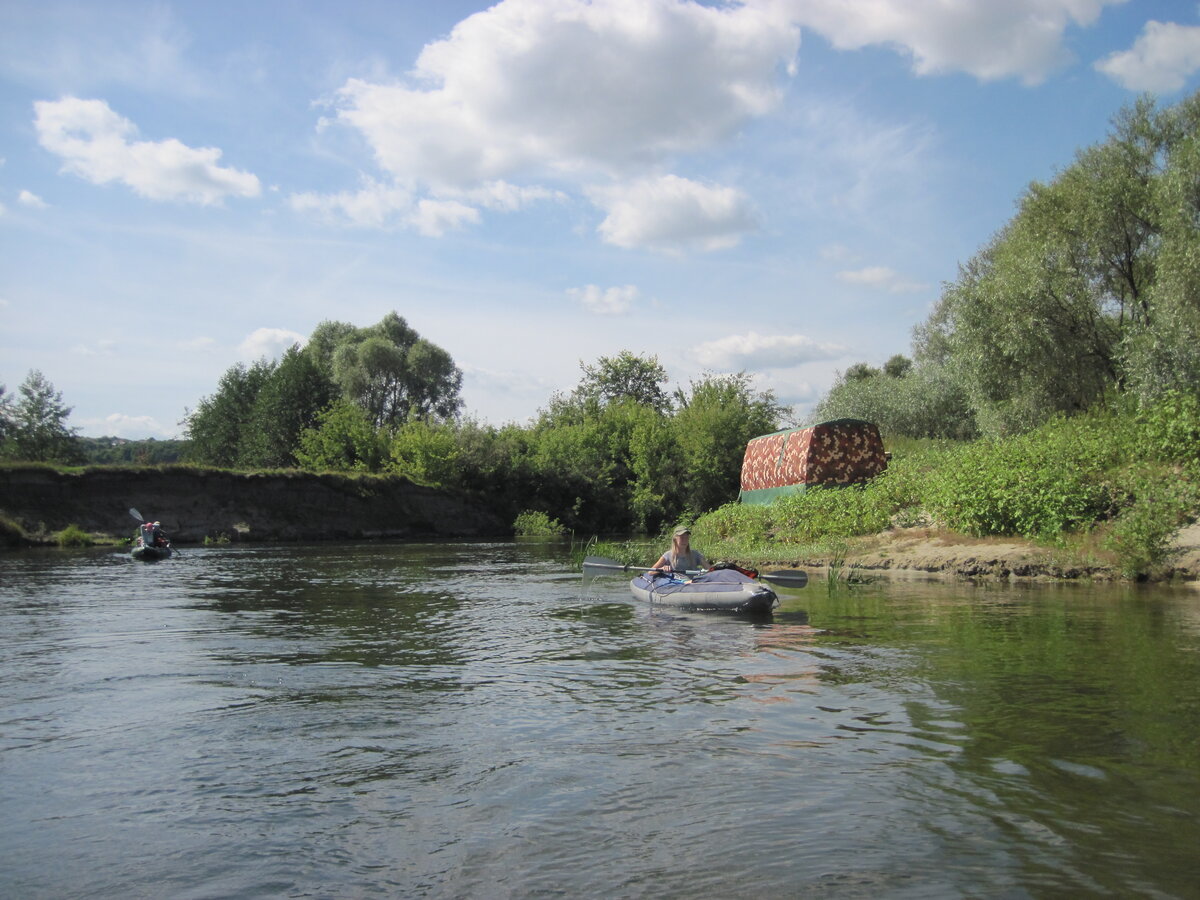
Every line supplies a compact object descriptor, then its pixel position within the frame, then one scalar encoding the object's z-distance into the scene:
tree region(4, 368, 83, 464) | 59.88
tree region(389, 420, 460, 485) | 52.47
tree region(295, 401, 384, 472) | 55.38
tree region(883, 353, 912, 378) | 78.31
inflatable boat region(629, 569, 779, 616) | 13.27
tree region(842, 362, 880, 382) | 73.28
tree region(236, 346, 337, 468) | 63.12
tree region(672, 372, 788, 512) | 49.28
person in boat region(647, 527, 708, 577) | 15.06
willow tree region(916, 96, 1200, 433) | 24.28
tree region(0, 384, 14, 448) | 59.49
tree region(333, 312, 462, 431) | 69.00
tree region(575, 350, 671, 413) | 75.94
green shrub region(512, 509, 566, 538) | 47.56
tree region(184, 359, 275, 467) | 67.69
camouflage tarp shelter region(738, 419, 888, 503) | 26.89
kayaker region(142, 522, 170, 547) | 27.59
